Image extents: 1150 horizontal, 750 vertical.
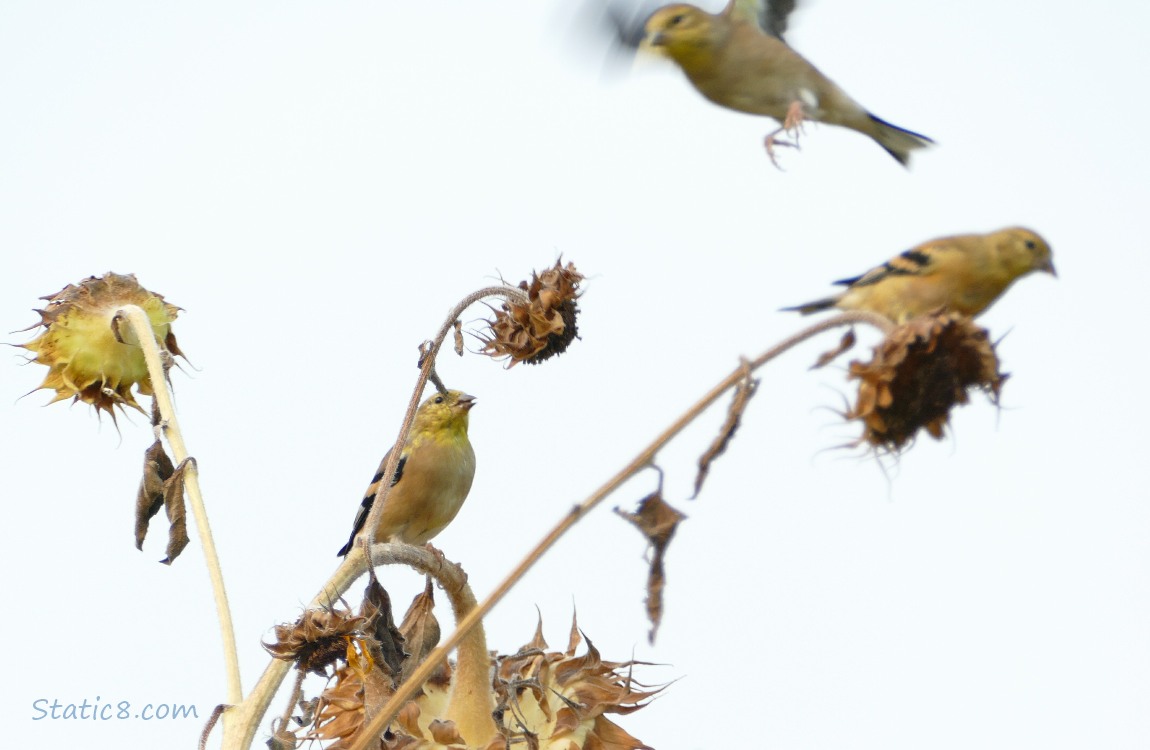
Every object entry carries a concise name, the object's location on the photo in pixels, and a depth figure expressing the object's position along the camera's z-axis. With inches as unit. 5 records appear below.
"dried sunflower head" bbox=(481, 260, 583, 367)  273.7
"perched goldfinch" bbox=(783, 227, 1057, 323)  199.9
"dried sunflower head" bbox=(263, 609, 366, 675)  209.2
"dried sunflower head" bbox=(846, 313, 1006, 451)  172.9
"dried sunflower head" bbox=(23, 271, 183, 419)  270.1
